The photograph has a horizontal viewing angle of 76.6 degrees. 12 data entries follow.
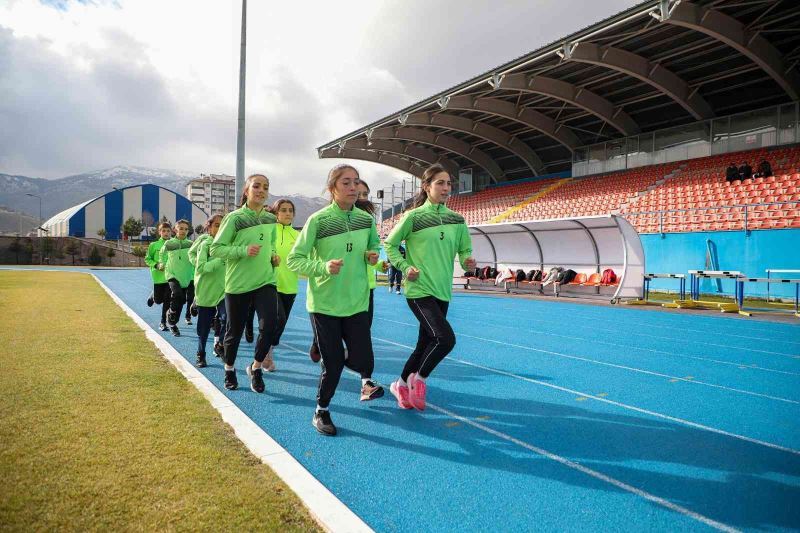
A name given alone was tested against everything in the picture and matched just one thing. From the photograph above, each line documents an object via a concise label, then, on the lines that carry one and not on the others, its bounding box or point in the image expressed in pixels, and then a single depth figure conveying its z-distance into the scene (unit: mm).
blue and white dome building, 77625
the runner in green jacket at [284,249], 6008
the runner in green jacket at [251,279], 4871
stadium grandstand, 18172
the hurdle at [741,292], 11331
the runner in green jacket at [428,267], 4258
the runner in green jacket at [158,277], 9205
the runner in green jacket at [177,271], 8305
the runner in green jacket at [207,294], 6037
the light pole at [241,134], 12234
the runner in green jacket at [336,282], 3725
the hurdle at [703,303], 12586
